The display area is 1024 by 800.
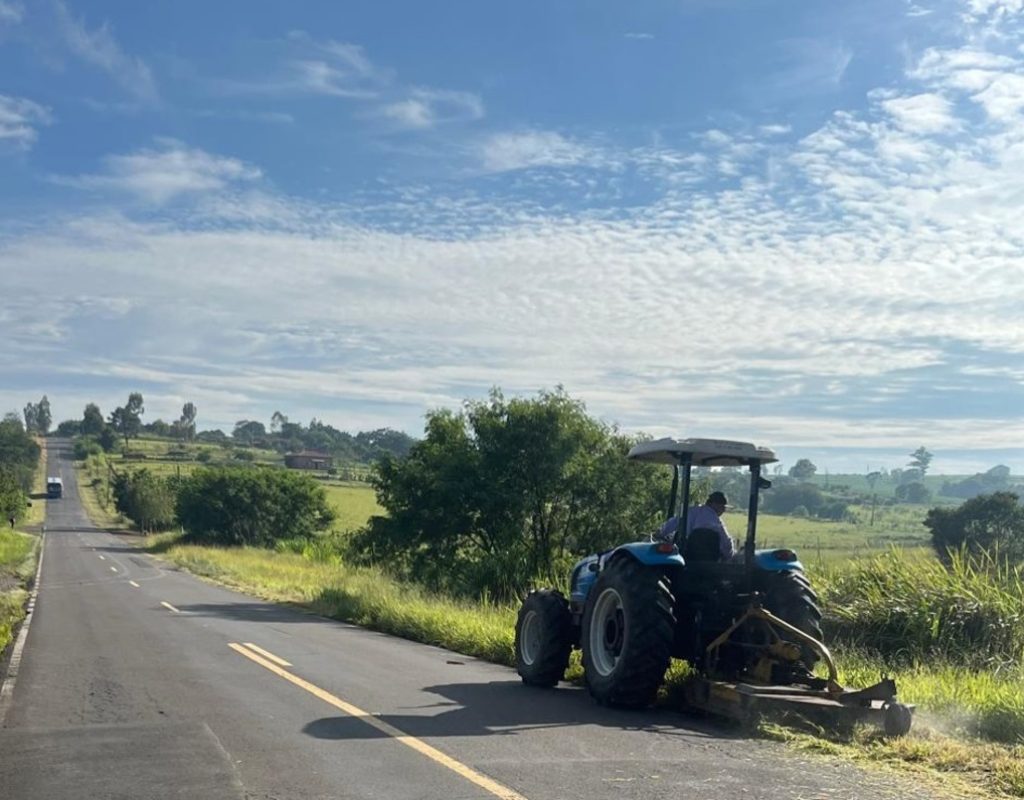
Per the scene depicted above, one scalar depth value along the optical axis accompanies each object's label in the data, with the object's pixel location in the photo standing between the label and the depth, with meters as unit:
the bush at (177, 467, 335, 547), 89.88
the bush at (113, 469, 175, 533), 115.06
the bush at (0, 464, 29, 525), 70.31
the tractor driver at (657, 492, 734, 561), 10.08
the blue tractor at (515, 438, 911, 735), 8.95
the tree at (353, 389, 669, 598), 32.09
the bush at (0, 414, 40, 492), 155.50
